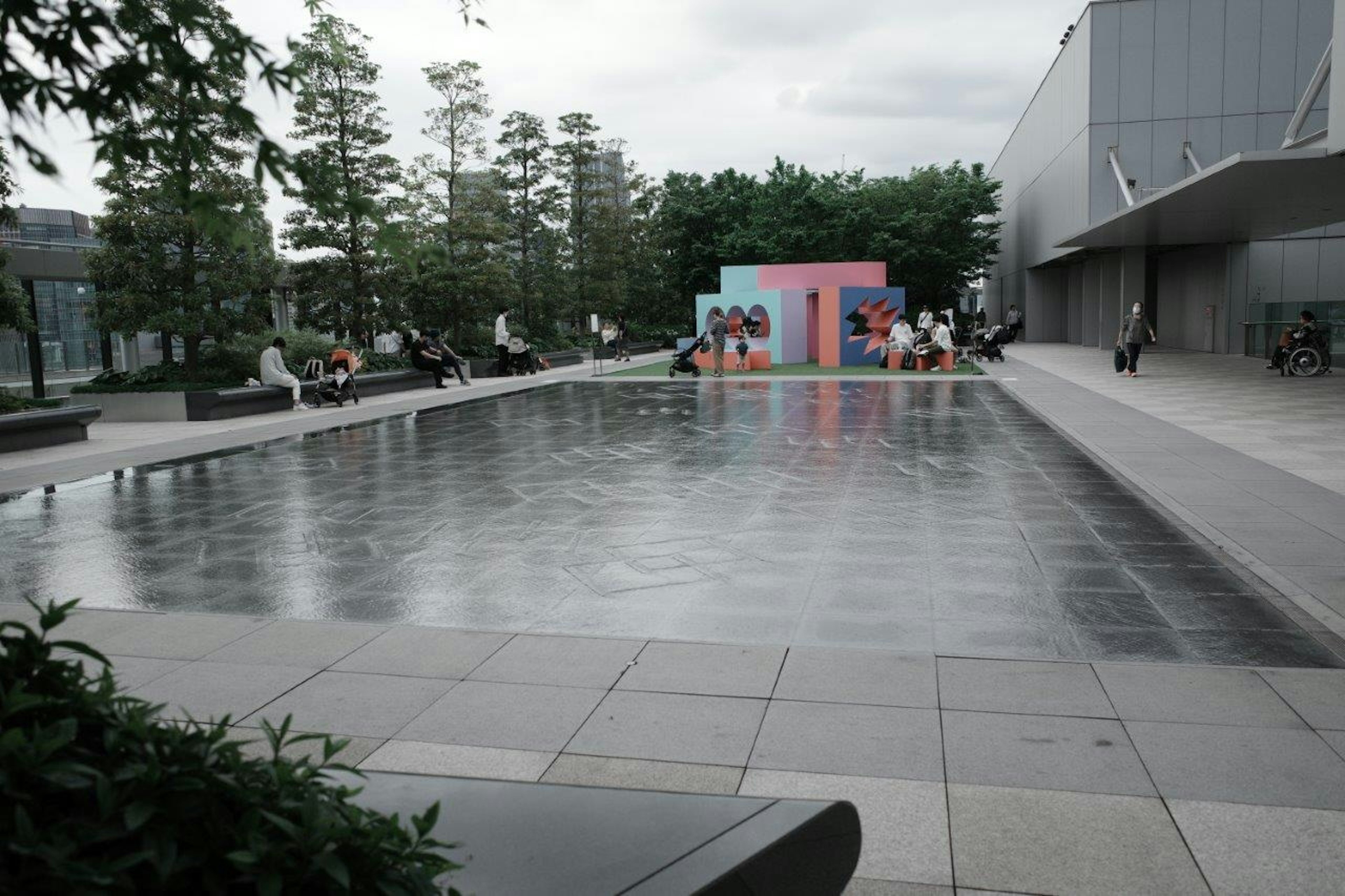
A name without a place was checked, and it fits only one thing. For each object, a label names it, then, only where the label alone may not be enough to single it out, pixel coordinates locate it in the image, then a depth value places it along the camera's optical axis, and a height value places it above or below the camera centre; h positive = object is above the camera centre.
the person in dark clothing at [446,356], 24.14 -0.15
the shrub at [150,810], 1.30 -0.62
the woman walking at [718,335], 24.70 +0.20
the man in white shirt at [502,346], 26.38 +0.07
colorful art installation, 27.16 +0.88
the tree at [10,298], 14.23 +0.89
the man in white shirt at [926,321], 26.52 +0.44
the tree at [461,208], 25.72 +3.77
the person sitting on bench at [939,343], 25.25 -0.15
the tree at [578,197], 37.81 +5.70
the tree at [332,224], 22.22 +3.14
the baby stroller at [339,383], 19.30 -0.60
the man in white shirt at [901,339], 25.91 +0.00
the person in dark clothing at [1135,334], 21.75 -0.02
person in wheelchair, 21.00 -0.46
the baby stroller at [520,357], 27.48 -0.27
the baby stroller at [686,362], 25.50 -0.47
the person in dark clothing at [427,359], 23.48 -0.21
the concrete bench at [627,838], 2.22 -1.15
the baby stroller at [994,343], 28.98 -0.20
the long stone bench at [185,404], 17.05 -0.82
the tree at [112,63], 1.68 +0.50
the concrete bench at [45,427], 13.61 -0.94
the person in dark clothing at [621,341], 34.66 +0.13
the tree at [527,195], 35.22 +5.42
